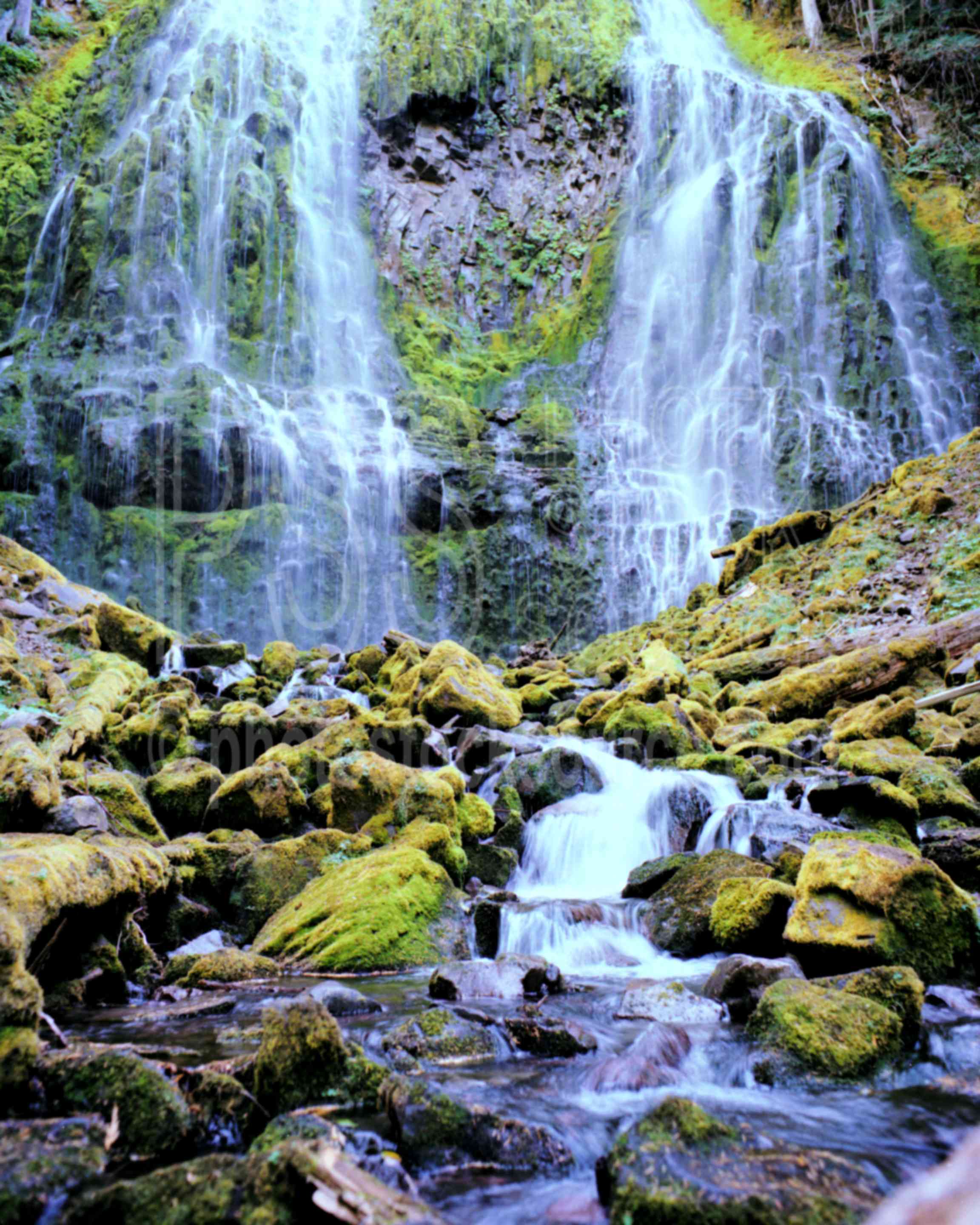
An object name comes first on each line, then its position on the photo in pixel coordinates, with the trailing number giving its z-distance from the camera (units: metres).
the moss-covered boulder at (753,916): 4.44
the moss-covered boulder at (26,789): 4.56
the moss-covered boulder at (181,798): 6.64
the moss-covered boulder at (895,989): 3.31
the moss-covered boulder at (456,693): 10.06
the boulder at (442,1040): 3.37
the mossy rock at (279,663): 13.38
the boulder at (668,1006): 3.84
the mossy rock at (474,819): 6.84
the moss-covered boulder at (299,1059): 2.69
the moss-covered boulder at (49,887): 2.57
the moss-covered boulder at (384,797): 6.36
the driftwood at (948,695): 7.94
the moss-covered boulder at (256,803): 6.48
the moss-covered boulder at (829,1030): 3.12
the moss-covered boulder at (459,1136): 2.53
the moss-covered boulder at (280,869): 5.42
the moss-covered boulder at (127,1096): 2.40
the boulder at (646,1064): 3.21
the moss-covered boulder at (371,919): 4.77
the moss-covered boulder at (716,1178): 2.03
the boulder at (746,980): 3.80
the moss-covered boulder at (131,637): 12.59
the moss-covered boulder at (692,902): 4.94
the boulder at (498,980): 4.21
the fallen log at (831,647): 9.09
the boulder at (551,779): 7.73
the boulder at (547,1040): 3.50
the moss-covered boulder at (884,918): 3.82
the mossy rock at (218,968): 4.32
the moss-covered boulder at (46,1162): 2.02
